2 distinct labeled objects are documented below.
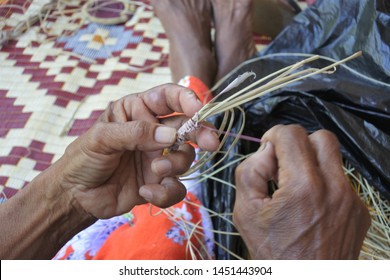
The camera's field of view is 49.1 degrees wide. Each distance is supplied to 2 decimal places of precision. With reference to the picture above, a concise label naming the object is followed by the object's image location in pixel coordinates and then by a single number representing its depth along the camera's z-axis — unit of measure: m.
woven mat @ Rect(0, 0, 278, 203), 1.20
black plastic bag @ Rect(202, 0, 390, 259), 0.88
